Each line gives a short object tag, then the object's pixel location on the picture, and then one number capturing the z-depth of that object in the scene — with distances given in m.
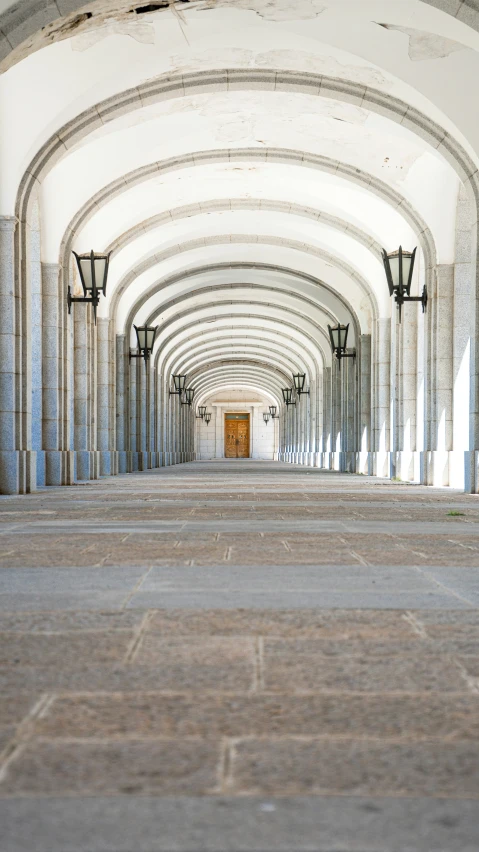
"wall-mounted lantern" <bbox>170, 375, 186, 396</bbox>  44.42
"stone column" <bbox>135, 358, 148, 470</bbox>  29.33
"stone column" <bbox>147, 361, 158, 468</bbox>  33.59
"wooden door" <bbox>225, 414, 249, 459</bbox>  74.69
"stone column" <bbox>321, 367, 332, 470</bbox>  34.41
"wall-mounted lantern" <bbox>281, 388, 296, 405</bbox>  50.55
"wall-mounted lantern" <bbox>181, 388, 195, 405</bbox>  52.22
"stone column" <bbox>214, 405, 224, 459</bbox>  74.31
